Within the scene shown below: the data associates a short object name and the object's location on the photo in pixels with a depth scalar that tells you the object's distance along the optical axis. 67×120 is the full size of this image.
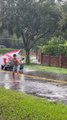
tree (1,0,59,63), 39.81
